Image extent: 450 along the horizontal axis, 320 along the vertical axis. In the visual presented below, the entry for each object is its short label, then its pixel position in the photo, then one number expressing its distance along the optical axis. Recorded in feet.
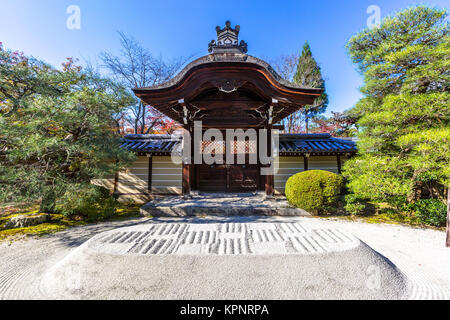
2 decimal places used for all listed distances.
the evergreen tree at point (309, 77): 61.77
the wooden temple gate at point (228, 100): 16.58
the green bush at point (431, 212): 15.21
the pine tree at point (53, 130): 12.64
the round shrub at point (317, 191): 18.20
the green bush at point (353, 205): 18.24
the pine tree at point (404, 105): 13.32
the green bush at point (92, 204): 14.28
